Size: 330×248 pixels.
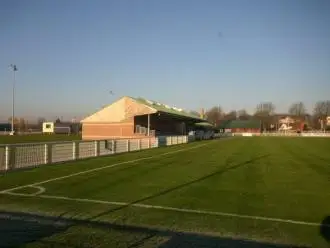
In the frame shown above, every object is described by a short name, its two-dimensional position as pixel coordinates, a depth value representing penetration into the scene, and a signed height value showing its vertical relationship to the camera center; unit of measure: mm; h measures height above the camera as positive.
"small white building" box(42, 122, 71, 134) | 127125 +1085
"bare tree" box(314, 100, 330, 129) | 163500 +8690
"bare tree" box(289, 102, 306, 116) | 185500 +9972
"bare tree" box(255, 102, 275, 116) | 185500 +10382
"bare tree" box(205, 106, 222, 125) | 192875 +8642
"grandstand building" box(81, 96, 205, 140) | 52062 +1560
